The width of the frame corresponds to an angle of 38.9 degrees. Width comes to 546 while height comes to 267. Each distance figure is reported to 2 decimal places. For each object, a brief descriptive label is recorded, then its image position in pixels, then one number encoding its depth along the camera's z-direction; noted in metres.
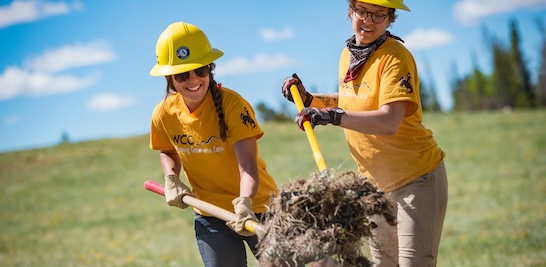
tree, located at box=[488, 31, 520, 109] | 88.44
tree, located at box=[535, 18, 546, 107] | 86.69
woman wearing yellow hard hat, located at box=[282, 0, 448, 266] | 4.37
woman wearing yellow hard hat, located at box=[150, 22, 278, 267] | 4.60
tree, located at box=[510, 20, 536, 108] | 84.44
